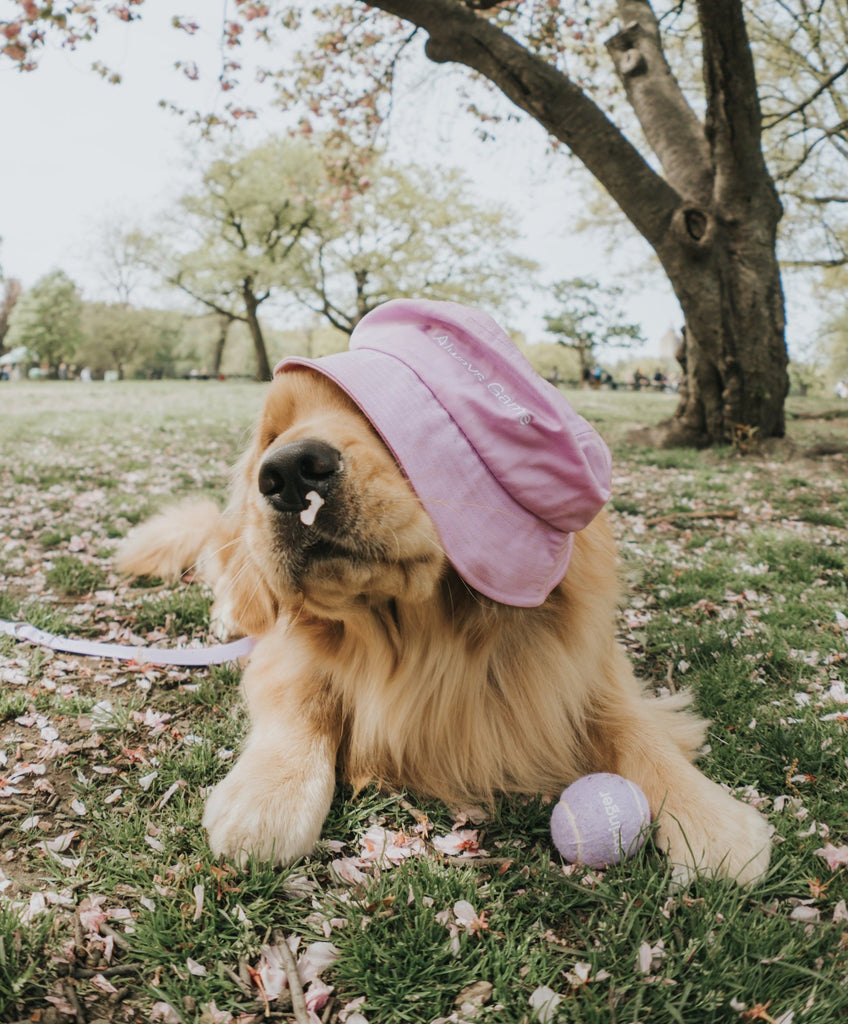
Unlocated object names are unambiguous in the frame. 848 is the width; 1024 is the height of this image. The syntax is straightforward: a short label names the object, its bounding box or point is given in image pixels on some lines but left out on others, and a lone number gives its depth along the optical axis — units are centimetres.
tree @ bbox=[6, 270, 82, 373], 3673
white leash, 94
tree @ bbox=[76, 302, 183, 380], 3926
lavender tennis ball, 66
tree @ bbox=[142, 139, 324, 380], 2330
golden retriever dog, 63
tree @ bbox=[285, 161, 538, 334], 2390
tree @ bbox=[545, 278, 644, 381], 3835
